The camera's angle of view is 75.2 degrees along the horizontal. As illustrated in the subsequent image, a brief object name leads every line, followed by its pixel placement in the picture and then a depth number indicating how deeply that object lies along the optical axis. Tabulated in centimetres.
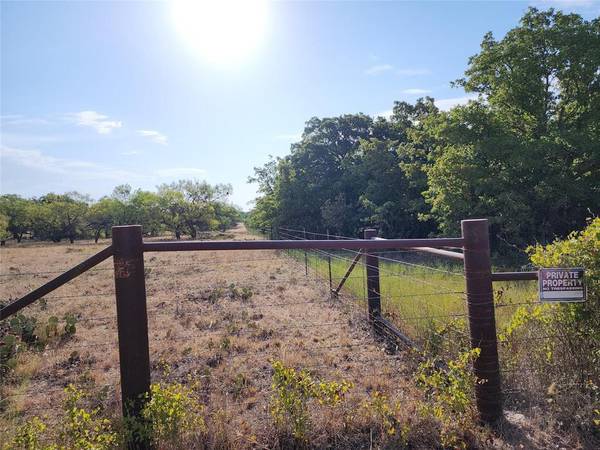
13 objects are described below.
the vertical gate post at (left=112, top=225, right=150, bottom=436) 255
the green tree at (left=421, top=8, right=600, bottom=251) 1548
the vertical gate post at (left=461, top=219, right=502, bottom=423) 284
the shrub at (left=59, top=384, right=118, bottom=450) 226
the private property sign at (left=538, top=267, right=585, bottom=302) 273
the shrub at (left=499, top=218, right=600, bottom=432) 276
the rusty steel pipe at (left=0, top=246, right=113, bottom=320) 254
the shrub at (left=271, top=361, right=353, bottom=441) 262
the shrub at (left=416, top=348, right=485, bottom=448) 265
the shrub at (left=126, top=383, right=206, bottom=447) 243
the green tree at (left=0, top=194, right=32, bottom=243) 5687
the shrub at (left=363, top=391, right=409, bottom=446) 264
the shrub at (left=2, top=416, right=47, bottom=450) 223
